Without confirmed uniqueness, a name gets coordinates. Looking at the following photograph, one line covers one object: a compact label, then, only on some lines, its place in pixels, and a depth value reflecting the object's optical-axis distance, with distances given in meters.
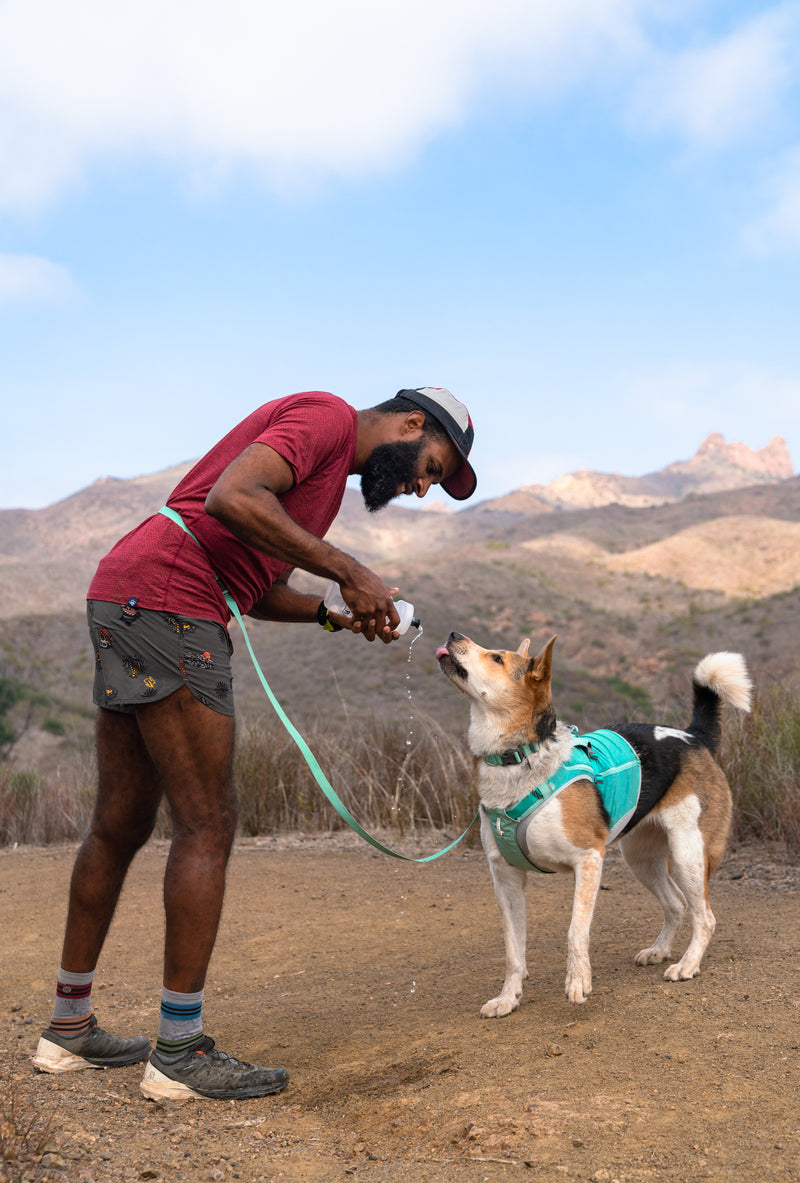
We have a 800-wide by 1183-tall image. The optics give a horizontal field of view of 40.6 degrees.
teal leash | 3.75
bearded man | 3.57
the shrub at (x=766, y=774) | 7.42
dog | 4.43
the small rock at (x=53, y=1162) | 3.00
